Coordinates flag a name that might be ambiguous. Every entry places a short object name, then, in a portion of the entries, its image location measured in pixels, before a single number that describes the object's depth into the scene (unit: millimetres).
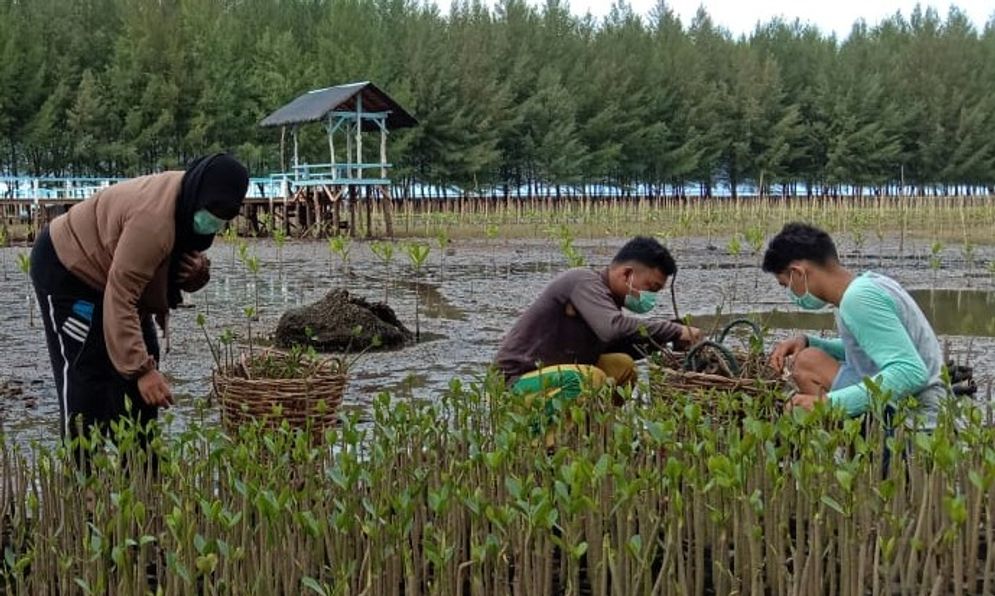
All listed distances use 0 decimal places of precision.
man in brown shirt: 4555
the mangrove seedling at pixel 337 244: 11914
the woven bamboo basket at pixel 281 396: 4363
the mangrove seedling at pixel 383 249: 11001
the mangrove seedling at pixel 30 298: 8977
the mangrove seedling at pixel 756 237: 12413
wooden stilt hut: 24297
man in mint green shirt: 3742
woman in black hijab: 3822
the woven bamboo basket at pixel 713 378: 3943
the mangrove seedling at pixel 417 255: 9492
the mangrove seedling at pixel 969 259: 15064
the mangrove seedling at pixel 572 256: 9391
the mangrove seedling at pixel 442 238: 13720
